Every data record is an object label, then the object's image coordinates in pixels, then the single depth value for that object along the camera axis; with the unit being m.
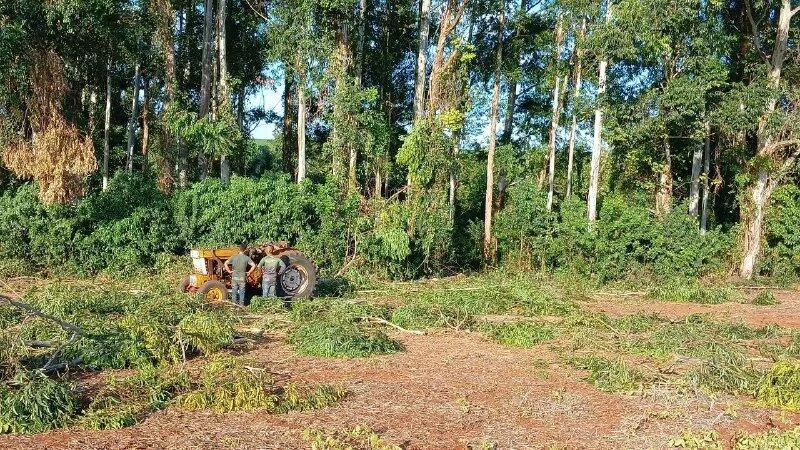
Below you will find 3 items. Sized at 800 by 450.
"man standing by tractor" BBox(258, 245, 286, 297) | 13.73
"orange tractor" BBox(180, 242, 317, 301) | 13.76
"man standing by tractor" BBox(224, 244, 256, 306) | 13.52
